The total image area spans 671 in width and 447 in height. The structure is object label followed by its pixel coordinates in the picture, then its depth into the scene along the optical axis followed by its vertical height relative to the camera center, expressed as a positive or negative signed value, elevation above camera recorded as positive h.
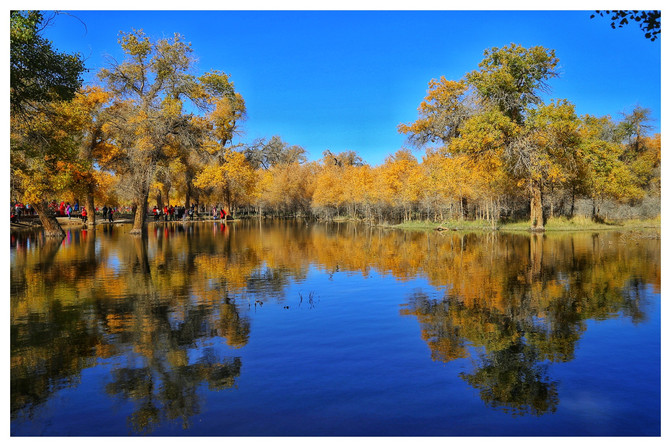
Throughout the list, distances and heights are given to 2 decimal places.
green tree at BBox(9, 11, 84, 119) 18.41 +6.57
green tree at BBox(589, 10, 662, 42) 13.16 +5.50
